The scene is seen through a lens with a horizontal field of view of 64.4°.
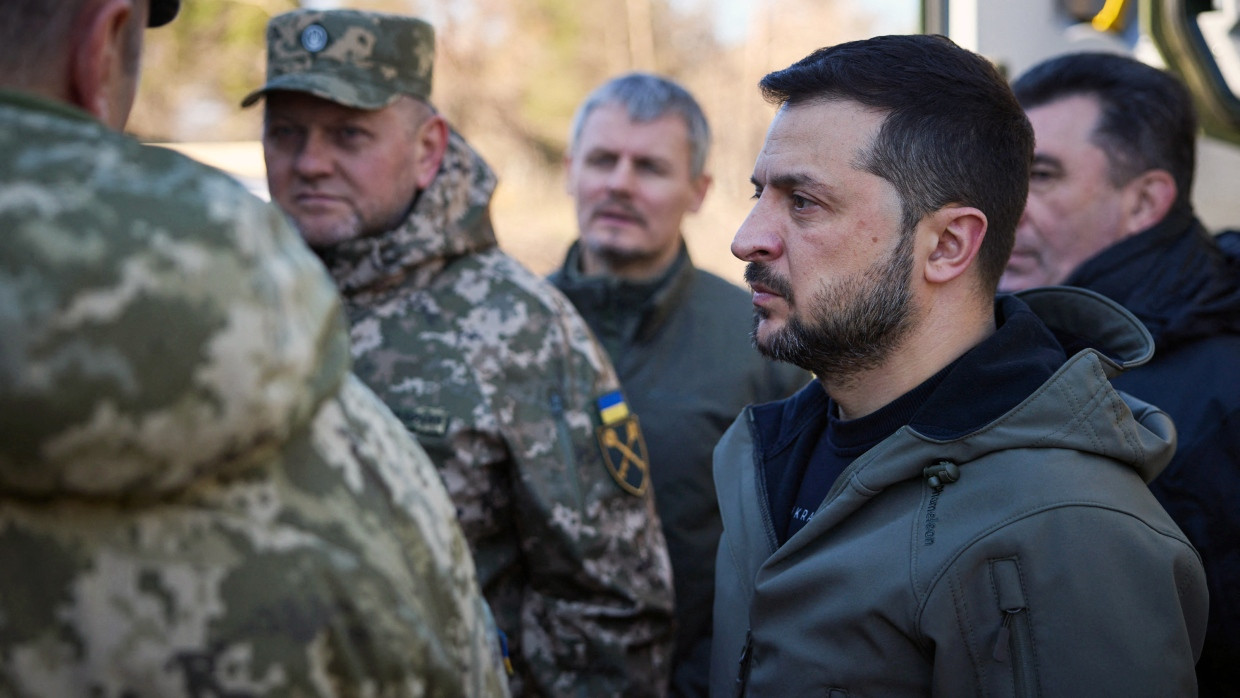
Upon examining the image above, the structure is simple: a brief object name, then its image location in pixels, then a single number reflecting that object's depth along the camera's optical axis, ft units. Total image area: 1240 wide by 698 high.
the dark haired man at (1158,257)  6.88
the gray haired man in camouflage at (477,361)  7.65
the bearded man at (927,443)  4.68
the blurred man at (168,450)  2.59
